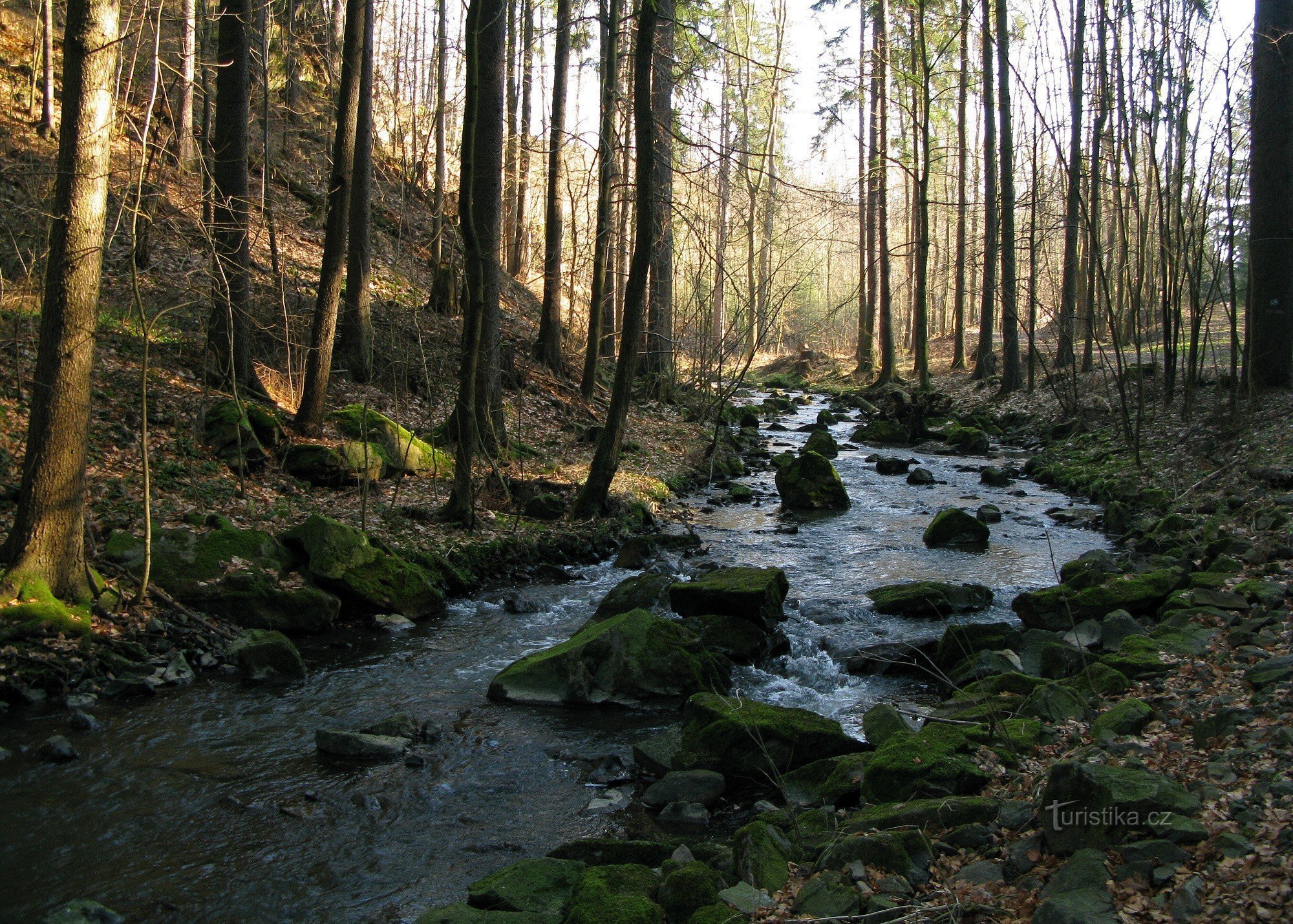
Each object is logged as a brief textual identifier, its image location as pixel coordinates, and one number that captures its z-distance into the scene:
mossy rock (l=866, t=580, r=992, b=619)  9.09
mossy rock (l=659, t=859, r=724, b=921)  3.95
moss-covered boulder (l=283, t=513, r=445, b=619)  8.78
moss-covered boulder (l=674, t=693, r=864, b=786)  5.81
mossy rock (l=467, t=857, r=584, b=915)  4.15
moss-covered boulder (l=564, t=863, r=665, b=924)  3.83
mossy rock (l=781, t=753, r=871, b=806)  5.22
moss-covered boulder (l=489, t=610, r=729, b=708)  7.18
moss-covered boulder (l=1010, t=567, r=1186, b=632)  7.89
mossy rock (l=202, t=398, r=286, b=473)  10.71
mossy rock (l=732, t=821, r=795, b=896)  4.04
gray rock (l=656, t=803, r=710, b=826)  5.35
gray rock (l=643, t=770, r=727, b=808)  5.54
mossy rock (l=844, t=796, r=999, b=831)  4.27
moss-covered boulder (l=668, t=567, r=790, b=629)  8.45
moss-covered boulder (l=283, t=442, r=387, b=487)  11.21
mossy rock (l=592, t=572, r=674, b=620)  8.85
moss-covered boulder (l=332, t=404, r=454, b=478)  11.90
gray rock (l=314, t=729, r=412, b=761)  6.02
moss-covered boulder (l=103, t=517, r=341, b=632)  7.96
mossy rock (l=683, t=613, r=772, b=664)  8.14
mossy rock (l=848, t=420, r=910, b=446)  21.52
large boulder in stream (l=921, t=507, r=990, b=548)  11.70
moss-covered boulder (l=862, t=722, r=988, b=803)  4.72
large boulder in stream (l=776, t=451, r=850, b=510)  14.38
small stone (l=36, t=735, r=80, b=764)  5.70
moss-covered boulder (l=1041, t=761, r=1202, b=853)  3.62
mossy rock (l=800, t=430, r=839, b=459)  18.84
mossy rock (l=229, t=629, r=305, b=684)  7.34
